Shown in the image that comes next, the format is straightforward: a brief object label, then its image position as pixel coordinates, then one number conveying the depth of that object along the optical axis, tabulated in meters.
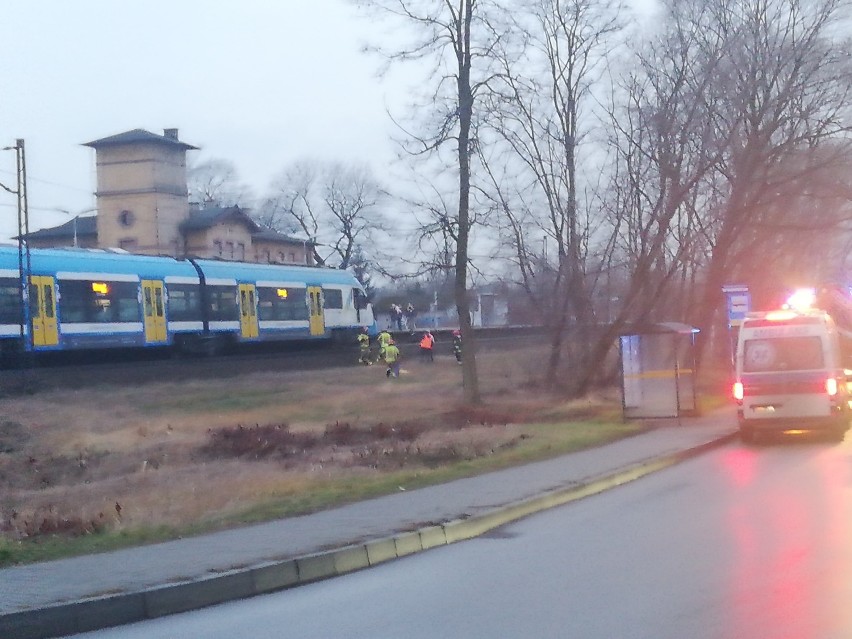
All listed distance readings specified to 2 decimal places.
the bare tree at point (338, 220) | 86.25
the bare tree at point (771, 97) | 31.03
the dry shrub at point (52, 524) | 12.73
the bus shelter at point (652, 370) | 24.42
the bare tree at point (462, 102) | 27.86
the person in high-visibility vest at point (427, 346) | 47.20
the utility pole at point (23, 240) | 32.16
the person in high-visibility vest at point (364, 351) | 44.41
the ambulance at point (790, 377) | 19.94
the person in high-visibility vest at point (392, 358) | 38.59
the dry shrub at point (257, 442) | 21.28
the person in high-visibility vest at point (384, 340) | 39.62
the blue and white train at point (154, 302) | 33.16
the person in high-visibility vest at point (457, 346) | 46.75
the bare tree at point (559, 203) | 31.77
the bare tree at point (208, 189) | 87.88
